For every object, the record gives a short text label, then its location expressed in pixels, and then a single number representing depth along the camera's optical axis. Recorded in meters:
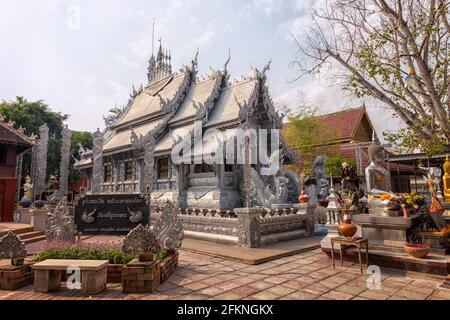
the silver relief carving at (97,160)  13.52
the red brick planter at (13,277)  5.13
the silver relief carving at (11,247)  5.32
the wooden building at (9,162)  16.41
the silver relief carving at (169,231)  6.70
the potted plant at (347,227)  6.46
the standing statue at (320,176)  19.95
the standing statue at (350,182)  8.53
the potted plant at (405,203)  6.57
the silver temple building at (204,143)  13.73
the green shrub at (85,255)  5.87
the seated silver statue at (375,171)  7.61
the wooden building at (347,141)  25.77
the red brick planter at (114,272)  5.62
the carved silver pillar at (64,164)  19.50
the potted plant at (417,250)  5.85
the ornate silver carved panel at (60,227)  7.93
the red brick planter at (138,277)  4.97
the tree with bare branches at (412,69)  7.02
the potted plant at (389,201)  6.85
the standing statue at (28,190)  17.02
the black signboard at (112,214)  9.55
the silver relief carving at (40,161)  19.61
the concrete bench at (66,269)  4.93
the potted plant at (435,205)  7.24
